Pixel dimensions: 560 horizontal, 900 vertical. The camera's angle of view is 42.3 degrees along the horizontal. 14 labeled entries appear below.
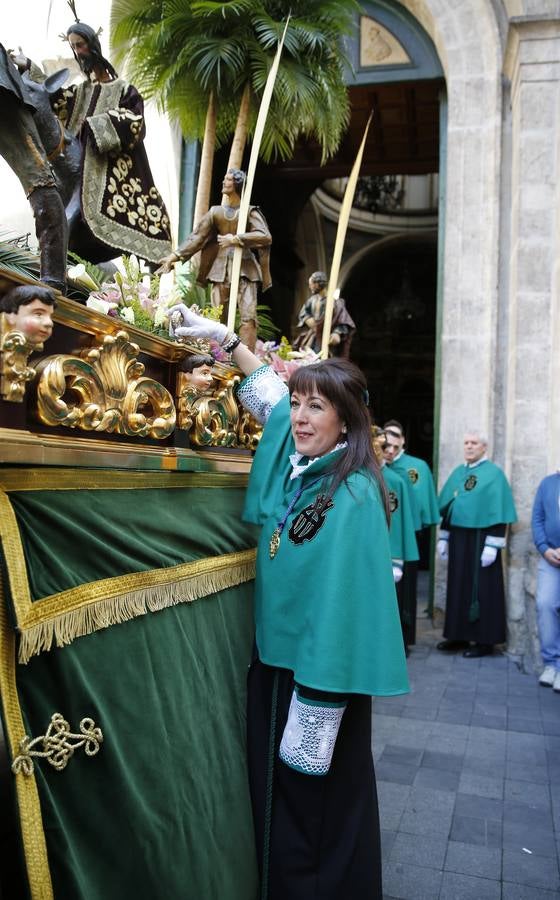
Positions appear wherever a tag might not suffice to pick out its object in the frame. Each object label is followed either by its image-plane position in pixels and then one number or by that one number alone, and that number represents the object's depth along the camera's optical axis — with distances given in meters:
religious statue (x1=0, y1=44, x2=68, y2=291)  1.64
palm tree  3.14
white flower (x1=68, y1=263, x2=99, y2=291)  2.08
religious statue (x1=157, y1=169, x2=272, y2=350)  3.46
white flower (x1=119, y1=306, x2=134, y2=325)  2.04
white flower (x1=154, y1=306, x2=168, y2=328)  2.10
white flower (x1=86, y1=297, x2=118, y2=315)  1.93
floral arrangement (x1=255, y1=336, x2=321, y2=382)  2.85
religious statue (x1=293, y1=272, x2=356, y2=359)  6.38
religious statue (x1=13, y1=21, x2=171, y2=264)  2.64
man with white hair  5.91
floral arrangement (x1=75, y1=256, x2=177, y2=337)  2.04
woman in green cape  1.66
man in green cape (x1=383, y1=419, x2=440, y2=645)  5.91
